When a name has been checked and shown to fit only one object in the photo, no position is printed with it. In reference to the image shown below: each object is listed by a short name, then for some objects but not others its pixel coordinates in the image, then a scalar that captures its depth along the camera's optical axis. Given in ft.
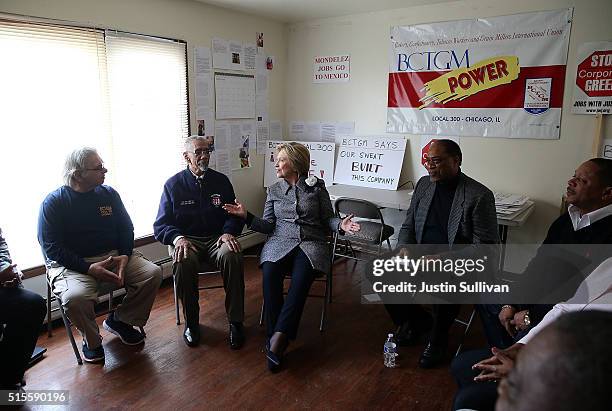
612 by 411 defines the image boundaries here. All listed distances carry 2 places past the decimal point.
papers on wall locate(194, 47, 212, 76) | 12.20
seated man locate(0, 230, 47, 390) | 7.06
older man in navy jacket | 8.79
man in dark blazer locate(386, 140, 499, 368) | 8.11
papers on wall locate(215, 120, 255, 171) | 13.34
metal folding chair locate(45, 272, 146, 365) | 7.86
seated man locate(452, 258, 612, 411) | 4.62
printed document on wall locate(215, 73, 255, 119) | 13.08
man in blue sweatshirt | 7.88
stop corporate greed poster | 10.09
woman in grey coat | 8.35
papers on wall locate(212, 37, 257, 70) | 12.81
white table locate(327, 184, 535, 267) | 10.07
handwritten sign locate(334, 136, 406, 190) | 13.39
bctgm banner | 10.84
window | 8.66
